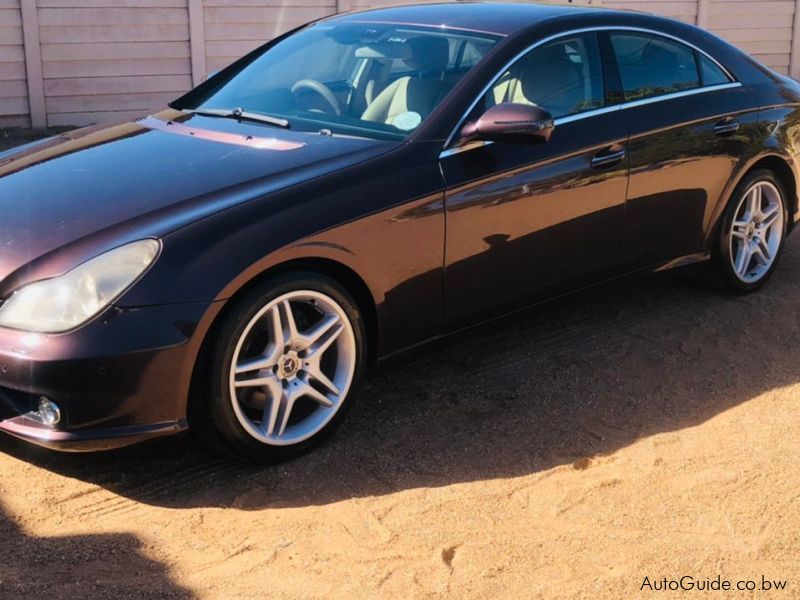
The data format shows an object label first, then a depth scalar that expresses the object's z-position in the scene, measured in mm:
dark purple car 3312
